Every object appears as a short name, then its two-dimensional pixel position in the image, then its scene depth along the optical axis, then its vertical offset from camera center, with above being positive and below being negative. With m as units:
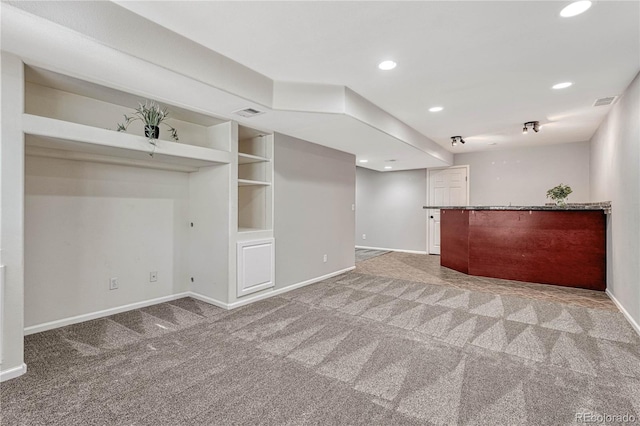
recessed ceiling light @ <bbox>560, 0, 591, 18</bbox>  1.99 +1.40
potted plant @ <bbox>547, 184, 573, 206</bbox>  4.94 +0.35
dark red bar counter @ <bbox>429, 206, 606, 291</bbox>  4.33 -0.50
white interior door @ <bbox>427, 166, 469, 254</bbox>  7.33 +0.53
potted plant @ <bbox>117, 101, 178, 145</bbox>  2.93 +0.94
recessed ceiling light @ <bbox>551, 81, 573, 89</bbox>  3.29 +1.43
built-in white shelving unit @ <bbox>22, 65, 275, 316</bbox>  2.72 +0.37
